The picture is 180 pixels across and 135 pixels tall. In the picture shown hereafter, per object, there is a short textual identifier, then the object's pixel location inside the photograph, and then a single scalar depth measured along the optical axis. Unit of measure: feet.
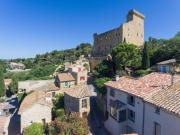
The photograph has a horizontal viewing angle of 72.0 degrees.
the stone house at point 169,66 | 85.43
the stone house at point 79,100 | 70.94
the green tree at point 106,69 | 97.20
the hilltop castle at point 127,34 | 150.07
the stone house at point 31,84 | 111.77
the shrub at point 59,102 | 84.24
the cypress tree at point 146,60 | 98.56
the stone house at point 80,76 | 107.53
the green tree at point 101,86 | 77.35
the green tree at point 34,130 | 61.61
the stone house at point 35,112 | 67.61
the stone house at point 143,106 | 41.28
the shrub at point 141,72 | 89.89
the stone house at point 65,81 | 103.83
